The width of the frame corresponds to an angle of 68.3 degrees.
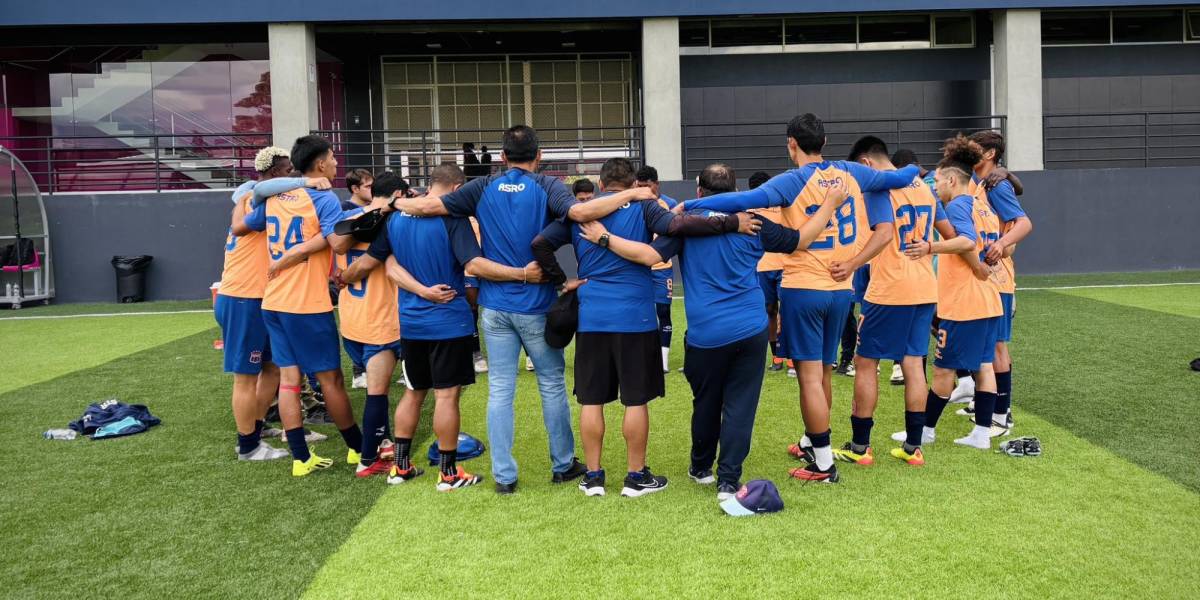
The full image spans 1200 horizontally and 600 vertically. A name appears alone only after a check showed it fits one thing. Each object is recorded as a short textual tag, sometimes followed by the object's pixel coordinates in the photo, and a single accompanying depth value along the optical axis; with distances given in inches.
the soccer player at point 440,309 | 196.7
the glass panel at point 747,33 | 779.4
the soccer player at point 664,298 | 329.4
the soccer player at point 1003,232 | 235.6
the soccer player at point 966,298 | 221.3
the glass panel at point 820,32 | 779.4
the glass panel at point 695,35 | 783.1
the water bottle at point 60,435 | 260.1
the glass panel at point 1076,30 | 776.9
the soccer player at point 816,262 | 195.6
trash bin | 645.3
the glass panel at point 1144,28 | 780.0
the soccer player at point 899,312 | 212.5
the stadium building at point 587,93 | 671.1
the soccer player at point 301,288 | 212.8
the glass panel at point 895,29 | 781.3
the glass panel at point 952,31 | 786.8
